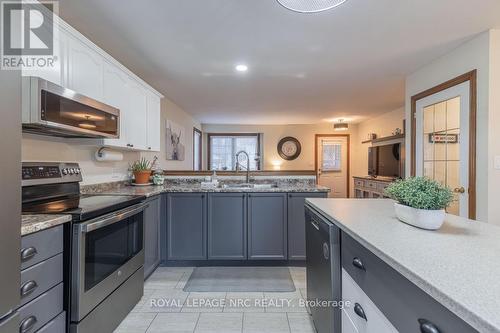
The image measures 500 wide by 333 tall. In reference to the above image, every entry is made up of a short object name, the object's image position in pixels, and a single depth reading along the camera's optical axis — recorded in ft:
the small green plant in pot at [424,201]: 3.69
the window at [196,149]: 22.27
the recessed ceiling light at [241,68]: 10.28
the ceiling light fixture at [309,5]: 4.81
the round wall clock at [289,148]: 25.34
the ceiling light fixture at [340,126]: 21.86
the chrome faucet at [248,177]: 11.78
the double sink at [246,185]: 11.34
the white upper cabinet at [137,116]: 8.98
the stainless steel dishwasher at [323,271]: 4.54
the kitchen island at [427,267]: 1.92
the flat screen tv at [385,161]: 16.15
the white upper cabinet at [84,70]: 6.14
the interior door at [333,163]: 25.18
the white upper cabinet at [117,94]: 7.56
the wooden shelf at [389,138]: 15.81
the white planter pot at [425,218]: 3.69
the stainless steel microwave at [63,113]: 4.85
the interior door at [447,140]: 8.71
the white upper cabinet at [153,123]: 10.46
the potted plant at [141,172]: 10.76
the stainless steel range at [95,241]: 4.96
